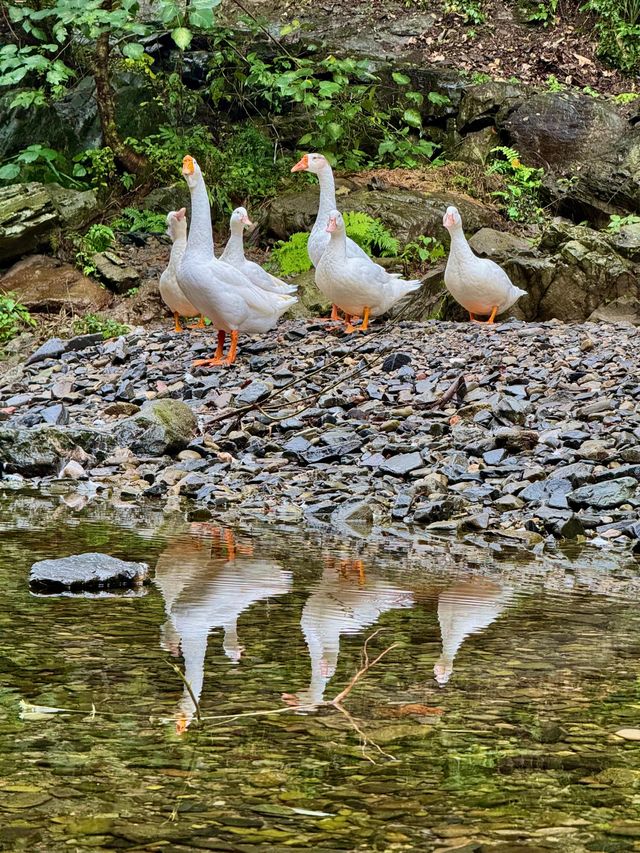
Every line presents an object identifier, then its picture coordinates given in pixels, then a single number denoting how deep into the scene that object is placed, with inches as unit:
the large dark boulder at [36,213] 516.5
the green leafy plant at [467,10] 707.4
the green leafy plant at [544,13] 708.0
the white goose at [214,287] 349.7
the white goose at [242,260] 401.4
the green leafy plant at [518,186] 599.8
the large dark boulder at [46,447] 279.6
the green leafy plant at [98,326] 463.2
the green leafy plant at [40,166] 560.7
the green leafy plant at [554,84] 652.1
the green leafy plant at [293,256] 501.0
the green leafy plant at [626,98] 647.1
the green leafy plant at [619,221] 539.8
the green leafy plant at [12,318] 471.2
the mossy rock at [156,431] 281.1
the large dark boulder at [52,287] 500.1
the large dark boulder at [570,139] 599.2
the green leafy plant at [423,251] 519.5
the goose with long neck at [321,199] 424.2
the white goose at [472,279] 394.9
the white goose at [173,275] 419.2
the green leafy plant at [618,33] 692.7
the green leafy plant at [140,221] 552.1
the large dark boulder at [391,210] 535.8
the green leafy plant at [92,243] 526.6
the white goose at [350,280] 384.5
